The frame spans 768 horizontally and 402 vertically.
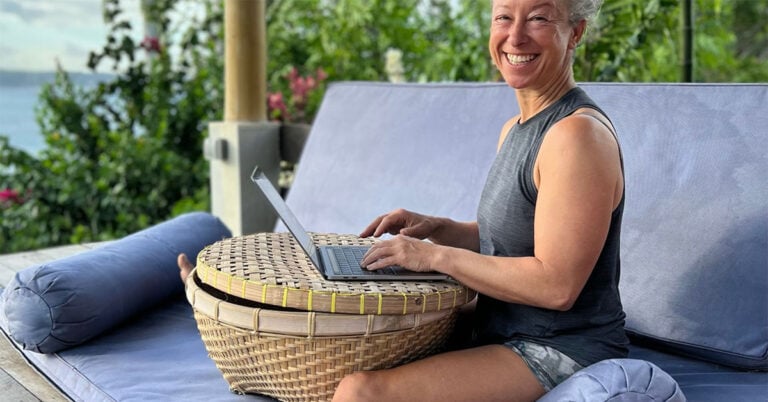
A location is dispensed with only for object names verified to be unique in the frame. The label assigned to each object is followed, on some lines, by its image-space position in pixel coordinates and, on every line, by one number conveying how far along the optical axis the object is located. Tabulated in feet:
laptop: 4.69
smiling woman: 4.38
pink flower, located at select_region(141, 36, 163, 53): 16.70
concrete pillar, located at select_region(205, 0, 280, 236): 11.41
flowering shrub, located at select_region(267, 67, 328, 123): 14.05
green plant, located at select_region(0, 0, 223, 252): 15.79
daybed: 5.64
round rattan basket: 4.40
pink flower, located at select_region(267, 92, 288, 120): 13.97
